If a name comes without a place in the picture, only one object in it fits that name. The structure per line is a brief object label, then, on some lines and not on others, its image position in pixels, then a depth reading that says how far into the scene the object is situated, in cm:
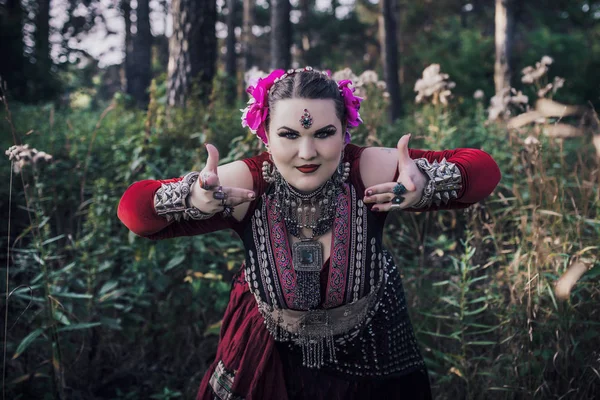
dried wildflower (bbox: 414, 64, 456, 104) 384
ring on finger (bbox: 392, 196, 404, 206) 171
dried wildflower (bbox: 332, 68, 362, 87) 323
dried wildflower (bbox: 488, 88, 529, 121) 403
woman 175
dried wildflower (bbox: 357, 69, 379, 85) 375
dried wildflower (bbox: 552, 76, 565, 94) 335
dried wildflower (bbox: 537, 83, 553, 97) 324
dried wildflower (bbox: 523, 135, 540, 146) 273
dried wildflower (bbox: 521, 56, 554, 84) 348
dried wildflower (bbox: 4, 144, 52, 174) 219
